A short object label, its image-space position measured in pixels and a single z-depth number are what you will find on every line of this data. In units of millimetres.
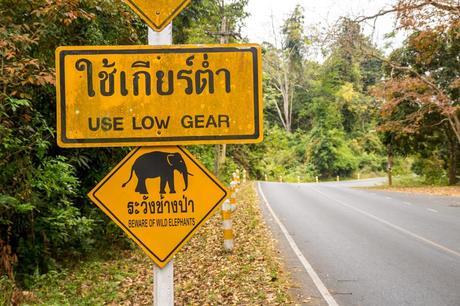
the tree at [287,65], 58750
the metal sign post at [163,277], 3242
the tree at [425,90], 25234
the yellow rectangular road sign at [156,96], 3197
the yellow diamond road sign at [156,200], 3268
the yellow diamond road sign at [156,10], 3295
